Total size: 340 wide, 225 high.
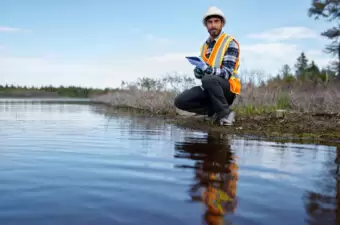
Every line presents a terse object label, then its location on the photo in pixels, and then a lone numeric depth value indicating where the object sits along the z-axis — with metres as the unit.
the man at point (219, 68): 6.29
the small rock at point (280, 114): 7.15
